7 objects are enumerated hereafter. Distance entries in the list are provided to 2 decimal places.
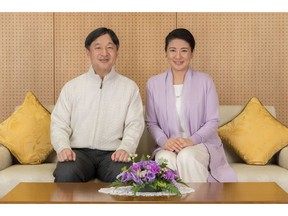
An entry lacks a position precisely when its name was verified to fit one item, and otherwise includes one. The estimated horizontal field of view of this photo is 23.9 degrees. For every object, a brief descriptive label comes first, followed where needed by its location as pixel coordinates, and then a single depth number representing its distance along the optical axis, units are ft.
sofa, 15.20
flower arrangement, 11.95
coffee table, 11.18
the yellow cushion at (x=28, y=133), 16.63
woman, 15.97
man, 15.61
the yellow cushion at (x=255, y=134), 16.79
